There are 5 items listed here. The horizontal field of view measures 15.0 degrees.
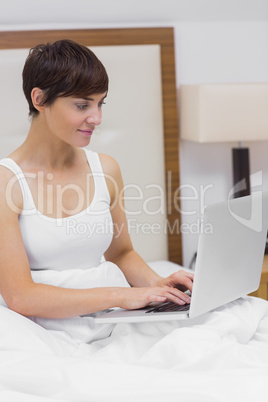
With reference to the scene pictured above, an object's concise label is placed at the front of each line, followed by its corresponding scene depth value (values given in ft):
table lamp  11.12
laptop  7.46
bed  7.01
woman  7.91
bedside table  11.00
